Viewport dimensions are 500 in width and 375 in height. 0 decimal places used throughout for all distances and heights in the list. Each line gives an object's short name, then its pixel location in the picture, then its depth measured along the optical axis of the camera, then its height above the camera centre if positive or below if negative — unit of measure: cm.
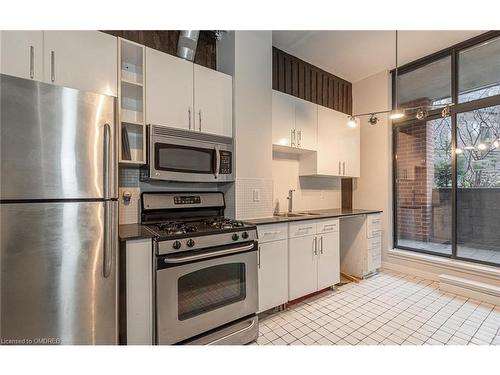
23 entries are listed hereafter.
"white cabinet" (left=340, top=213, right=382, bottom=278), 331 -84
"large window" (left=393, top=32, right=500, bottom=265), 287 +40
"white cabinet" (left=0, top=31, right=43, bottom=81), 142 +81
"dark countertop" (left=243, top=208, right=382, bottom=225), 228 -34
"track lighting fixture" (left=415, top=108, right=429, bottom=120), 231 +71
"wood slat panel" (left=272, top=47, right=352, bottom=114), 315 +153
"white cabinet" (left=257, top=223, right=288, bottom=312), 223 -76
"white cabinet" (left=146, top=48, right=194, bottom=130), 197 +83
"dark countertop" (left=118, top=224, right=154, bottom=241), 153 -32
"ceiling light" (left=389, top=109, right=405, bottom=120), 234 +72
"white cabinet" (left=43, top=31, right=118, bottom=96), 155 +88
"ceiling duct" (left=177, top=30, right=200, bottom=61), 219 +133
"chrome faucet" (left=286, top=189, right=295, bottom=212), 332 -17
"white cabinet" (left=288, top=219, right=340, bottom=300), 247 -77
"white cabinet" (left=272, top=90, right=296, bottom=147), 283 +82
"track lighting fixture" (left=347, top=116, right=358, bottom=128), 279 +76
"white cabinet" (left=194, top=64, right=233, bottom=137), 222 +82
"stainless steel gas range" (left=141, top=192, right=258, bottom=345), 157 -66
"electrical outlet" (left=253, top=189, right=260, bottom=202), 255 -9
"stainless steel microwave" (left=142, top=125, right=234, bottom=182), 197 +28
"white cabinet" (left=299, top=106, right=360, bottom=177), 333 +55
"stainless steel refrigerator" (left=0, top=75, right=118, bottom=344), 117 -15
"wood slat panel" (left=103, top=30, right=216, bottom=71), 213 +139
